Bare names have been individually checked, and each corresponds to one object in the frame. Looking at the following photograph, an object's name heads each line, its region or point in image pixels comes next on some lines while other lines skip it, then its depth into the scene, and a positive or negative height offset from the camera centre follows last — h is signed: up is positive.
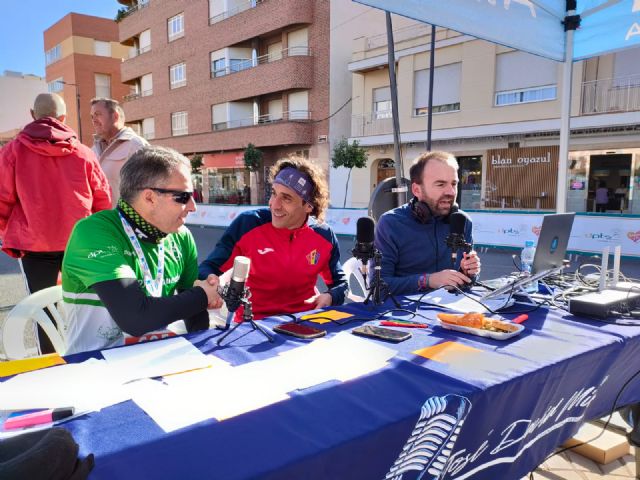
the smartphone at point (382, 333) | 1.78 -0.60
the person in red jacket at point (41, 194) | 3.10 -0.08
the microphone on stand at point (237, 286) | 1.76 -0.41
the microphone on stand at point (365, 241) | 2.26 -0.30
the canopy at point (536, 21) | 2.93 +1.15
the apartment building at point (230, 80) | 24.00 +5.90
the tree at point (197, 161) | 29.58 +1.30
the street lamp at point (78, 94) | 36.92 +7.02
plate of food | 1.82 -0.60
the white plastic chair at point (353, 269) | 3.48 -0.72
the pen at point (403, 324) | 1.99 -0.62
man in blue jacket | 3.12 -0.32
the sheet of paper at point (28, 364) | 1.41 -0.58
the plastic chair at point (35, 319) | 2.03 -0.66
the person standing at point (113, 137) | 3.98 +0.40
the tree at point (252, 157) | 25.28 +1.31
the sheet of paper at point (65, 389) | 1.19 -0.57
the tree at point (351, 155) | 22.08 +1.22
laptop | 2.37 -0.37
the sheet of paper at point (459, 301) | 2.33 -0.65
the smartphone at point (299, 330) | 1.81 -0.60
